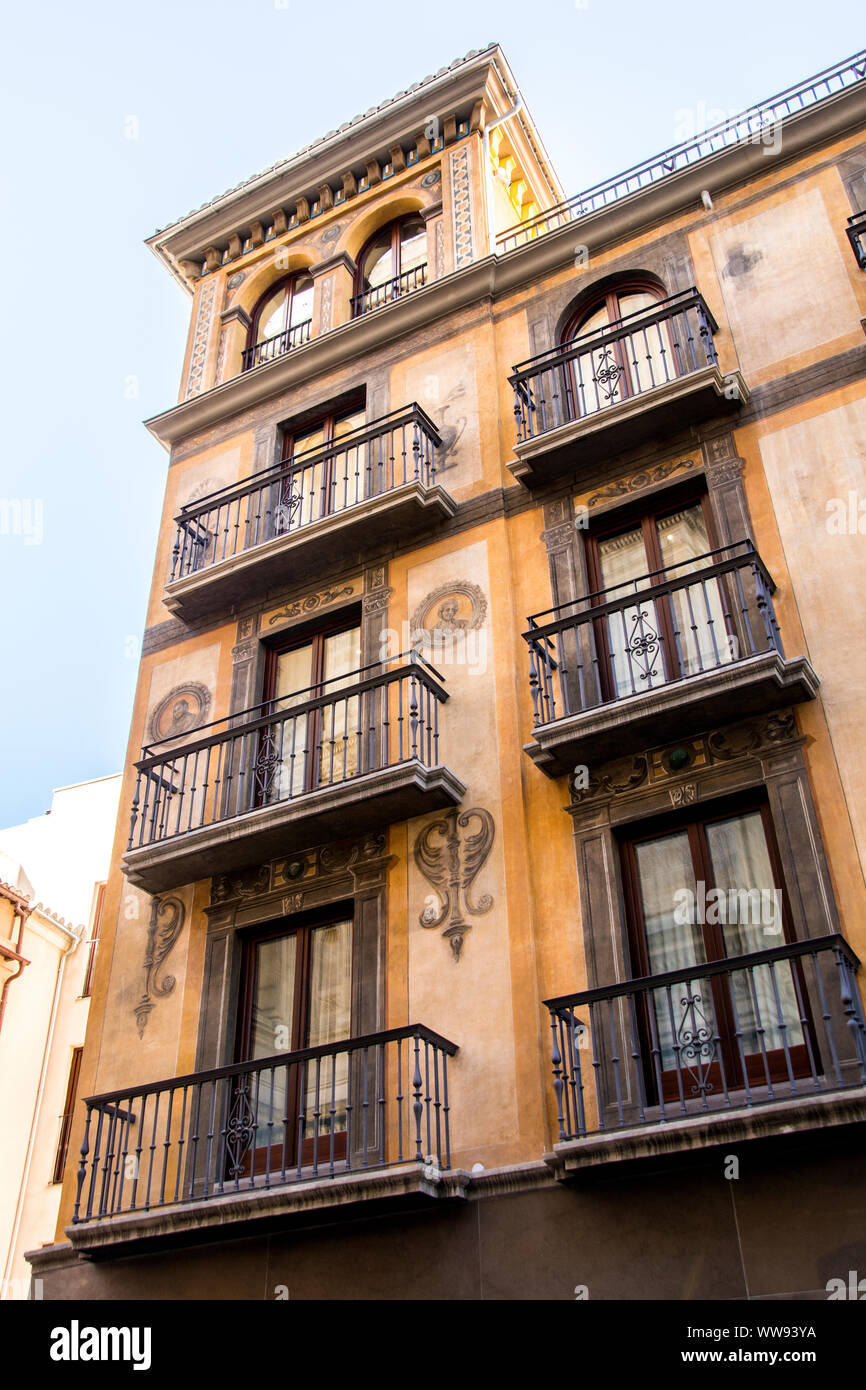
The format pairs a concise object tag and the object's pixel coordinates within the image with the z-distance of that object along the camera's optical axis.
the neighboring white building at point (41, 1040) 19.06
